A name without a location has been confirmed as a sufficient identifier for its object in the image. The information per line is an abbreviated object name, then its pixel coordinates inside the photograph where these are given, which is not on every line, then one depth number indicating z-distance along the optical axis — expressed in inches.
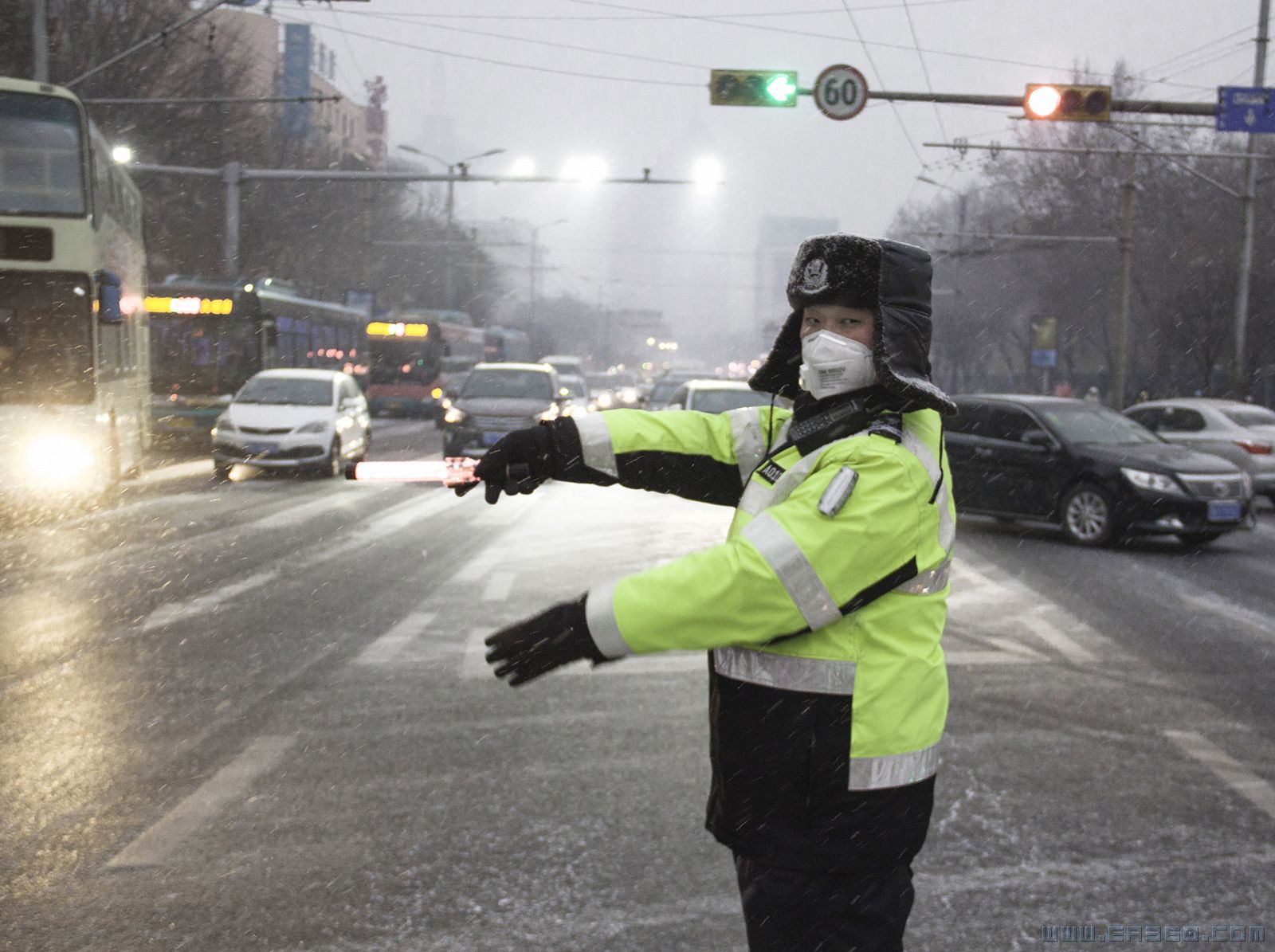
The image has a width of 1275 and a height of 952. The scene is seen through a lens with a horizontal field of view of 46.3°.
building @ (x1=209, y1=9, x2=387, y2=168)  2511.1
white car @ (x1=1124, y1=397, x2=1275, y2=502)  746.2
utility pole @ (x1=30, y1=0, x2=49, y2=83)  834.2
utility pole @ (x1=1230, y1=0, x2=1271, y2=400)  1077.8
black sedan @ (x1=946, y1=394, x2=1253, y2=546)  552.4
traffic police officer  94.1
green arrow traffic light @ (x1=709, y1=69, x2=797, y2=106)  667.4
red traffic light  649.6
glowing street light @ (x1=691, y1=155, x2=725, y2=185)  1172.5
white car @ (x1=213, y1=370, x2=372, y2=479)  823.7
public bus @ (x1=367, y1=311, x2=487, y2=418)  1868.8
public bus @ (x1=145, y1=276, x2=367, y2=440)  1099.9
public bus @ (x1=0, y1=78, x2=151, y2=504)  591.8
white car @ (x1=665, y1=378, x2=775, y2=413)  732.7
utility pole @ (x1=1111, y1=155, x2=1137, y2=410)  1159.6
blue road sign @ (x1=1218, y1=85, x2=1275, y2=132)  690.8
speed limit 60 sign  677.3
